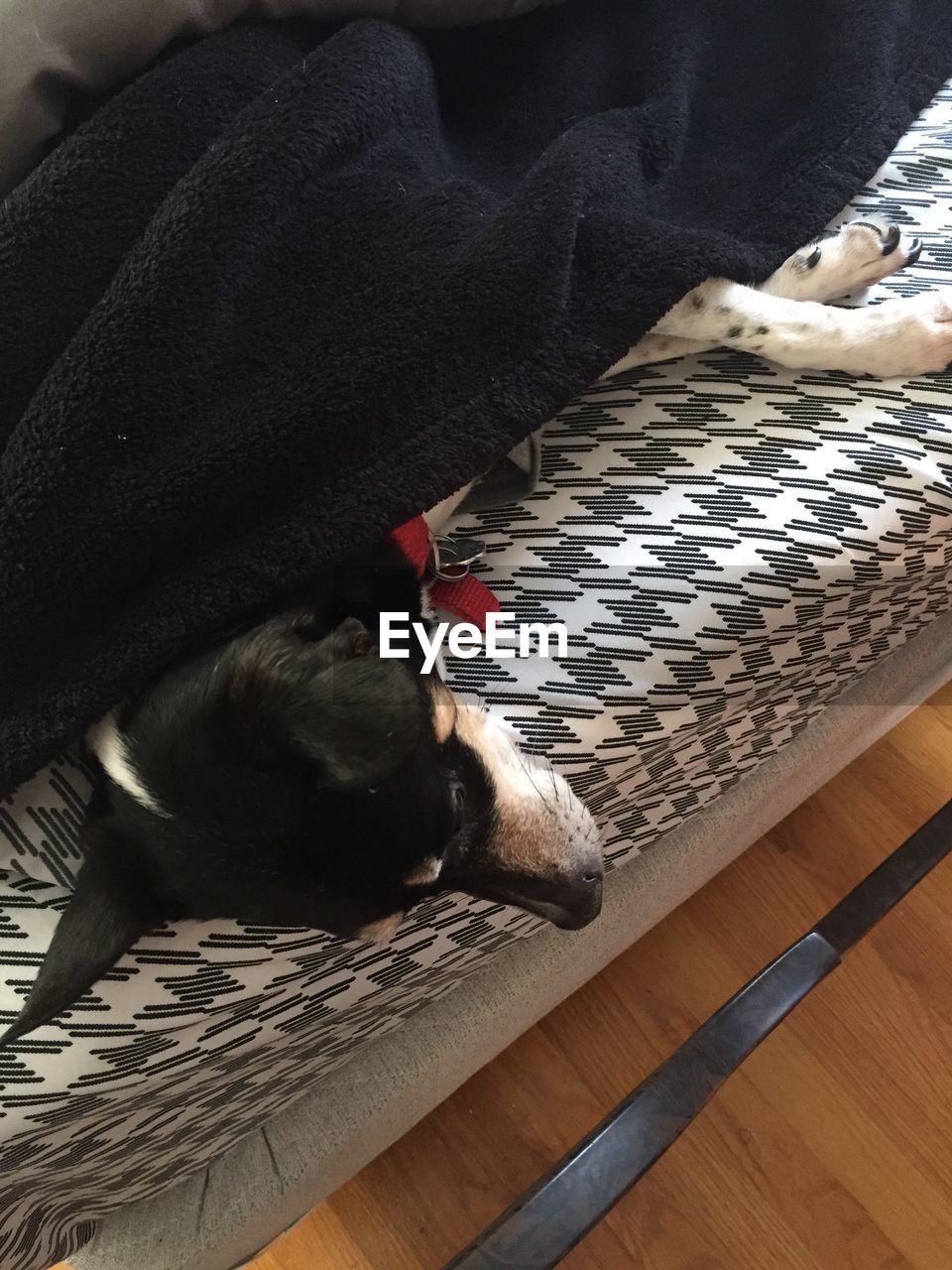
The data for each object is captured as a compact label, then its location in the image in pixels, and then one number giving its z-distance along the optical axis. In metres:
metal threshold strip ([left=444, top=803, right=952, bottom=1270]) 0.84
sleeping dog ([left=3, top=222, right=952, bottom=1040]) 0.72
